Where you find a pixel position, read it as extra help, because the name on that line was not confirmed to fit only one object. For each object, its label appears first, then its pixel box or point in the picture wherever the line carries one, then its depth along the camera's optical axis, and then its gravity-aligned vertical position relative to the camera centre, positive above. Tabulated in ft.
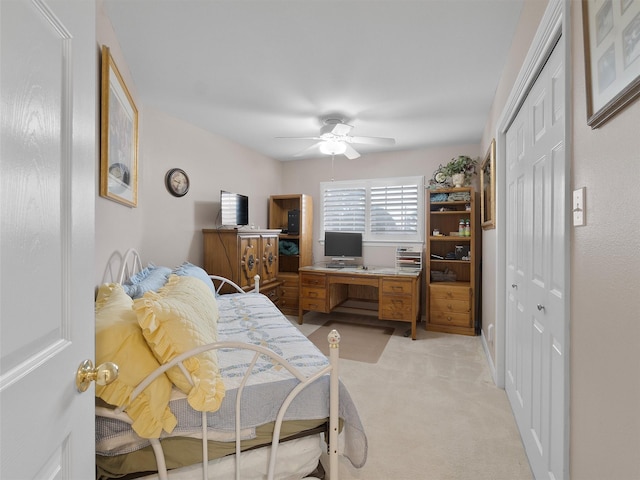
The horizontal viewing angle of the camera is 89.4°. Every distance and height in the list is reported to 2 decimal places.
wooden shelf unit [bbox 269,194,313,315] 15.85 -0.04
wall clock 10.85 +1.96
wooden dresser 11.50 -0.57
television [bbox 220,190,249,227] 12.30 +1.18
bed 3.84 -2.18
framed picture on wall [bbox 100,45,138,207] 5.77 +2.10
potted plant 13.52 +3.00
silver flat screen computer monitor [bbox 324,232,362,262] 15.97 -0.27
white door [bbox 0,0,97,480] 1.63 +0.02
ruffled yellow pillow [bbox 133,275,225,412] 3.99 -1.35
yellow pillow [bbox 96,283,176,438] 3.75 -1.64
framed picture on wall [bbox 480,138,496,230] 9.15 +1.61
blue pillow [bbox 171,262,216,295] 8.50 -0.91
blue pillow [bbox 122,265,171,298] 6.74 -0.97
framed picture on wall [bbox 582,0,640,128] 2.44 +1.57
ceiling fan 10.60 +3.47
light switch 3.45 +0.35
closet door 4.31 -0.51
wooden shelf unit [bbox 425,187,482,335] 13.04 -1.20
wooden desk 12.97 -2.19
